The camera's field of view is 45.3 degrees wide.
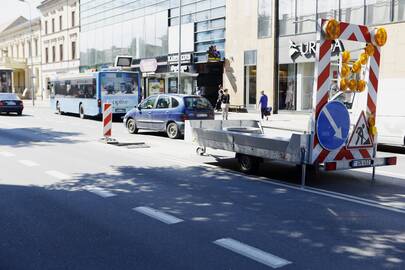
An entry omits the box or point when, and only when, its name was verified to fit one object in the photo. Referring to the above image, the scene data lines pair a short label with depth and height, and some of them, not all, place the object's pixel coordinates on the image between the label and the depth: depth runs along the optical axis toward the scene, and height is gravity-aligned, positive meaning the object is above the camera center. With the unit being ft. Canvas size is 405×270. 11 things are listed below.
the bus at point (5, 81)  146.61 +4.21
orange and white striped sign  25.52 +0.94
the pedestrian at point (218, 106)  105.02 -2.21
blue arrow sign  26.08 -1.54
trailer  25.72 -1.49
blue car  54.70 -1.90
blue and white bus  81.66 +0.79
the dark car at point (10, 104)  92.63 -1.76
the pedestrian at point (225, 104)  81.51 -1.29
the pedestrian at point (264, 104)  83.30 -1.27
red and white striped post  47.14 -2.32
